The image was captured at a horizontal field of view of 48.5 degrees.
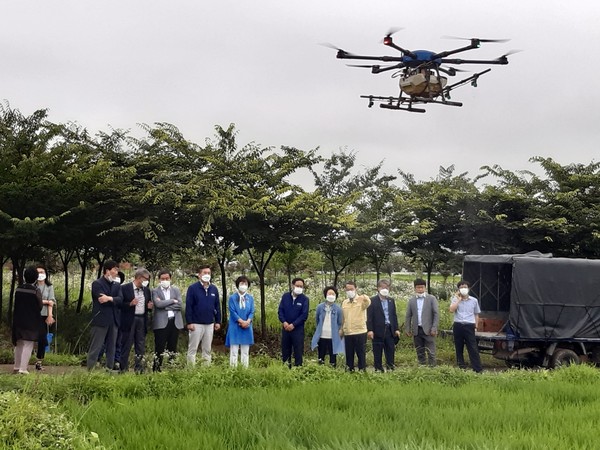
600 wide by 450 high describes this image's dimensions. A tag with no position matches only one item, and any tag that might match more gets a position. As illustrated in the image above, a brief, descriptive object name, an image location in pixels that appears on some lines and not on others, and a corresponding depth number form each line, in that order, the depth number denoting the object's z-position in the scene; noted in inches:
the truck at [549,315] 522.3
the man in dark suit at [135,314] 421.0
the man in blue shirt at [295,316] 452.8
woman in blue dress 434.3
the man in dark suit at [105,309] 399.2
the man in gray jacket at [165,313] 429.1
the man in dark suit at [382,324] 463.2
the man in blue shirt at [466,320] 469.4
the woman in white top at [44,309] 436.7
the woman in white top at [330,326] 456.1
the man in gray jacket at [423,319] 469.1
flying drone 509.7
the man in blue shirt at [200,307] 431.2
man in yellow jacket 446.9
